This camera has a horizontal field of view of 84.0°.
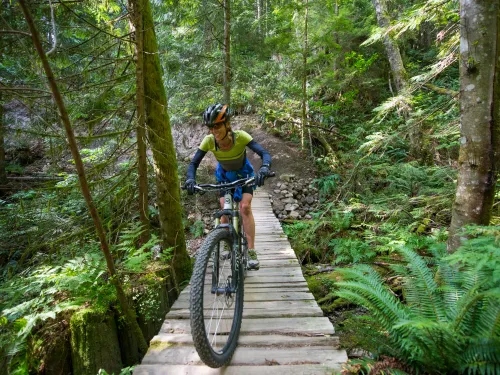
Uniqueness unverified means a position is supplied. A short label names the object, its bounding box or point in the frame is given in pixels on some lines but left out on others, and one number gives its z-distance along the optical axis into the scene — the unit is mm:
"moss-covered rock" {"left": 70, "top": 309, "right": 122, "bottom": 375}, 2750
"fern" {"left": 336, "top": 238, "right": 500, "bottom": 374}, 1724
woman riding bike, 3234
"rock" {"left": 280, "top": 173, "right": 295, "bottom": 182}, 11259
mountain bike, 2025
